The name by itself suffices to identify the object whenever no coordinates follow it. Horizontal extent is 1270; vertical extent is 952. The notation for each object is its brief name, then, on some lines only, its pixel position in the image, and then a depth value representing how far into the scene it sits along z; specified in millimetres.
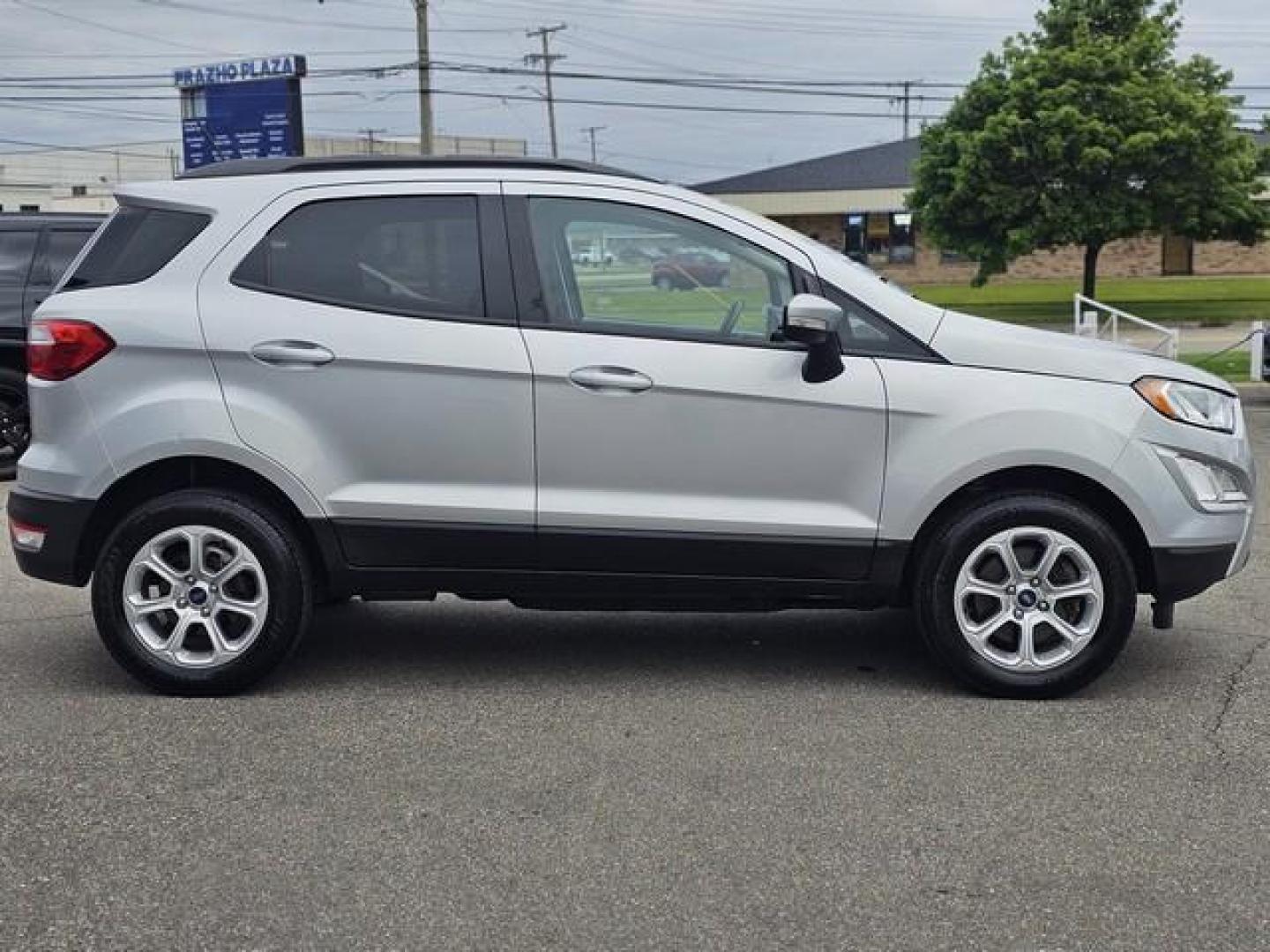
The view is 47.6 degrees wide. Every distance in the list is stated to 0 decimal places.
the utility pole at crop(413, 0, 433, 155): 34688
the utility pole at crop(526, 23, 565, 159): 65419
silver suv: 5109
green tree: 27328
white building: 77750
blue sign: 28547
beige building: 51906
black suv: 10766
